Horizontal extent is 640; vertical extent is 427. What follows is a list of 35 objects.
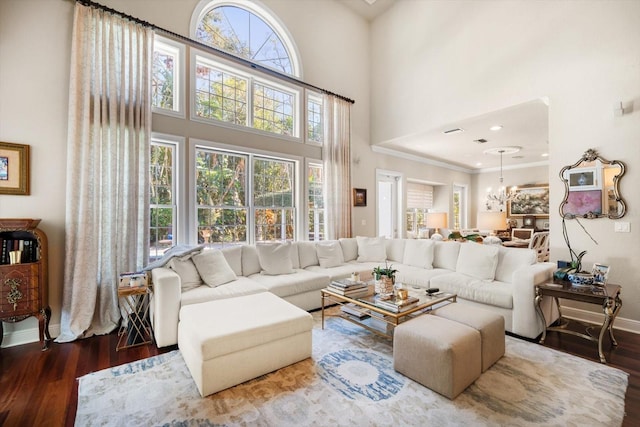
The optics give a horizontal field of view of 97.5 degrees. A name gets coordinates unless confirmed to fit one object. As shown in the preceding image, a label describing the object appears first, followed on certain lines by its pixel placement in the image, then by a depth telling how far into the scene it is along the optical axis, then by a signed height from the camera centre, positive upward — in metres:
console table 2.45 -0.75
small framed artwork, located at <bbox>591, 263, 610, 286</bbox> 2.75 -0.60
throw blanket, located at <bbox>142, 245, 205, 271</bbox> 3.03 -0.42
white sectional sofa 2.82 -0.75
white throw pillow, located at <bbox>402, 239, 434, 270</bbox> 4.32 -0.61
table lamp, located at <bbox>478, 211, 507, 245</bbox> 5.37 -0.11
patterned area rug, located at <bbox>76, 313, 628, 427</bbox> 1.72 -1.25
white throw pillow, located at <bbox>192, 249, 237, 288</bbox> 3.20 -0.61
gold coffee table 2.43 -0.84
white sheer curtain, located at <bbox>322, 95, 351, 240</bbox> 5.30 +0.97
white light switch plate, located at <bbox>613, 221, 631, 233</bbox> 3.10 -0.14
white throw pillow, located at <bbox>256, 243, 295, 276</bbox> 3.81 -0.60
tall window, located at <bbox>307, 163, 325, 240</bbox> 5.31 +0.26
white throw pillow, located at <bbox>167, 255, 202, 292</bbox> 3.03 -0.61
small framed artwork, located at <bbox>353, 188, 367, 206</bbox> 5.84 +0.40
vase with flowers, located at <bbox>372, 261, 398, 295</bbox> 2.79 -0.65
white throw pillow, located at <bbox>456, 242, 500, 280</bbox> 3.55 -0.59
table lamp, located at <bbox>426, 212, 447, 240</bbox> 6.92 -0.12
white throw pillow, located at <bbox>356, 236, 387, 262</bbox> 4.85 -0.60
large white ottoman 1.97 -0.94
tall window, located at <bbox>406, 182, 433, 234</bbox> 8.22 +0.31
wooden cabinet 2.53 -0.53
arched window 4.12 +2.91
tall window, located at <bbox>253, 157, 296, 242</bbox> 4.59 +0.28
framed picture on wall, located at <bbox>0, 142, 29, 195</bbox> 2.73 +0.48
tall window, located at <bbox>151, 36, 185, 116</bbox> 3.71 +1.89
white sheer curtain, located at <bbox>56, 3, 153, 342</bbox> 2.95 +0.57
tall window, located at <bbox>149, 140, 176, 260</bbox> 3.63 +0.24
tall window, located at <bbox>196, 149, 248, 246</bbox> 4.03 +0.29
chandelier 8.41 +0.56
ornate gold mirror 3.15 +0.31
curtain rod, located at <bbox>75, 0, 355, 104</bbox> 3.15 +2.36
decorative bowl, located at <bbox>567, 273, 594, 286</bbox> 2.75 -0.63
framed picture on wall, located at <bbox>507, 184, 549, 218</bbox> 8.21 +0.39
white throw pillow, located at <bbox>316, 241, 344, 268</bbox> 4.41 -0.63
